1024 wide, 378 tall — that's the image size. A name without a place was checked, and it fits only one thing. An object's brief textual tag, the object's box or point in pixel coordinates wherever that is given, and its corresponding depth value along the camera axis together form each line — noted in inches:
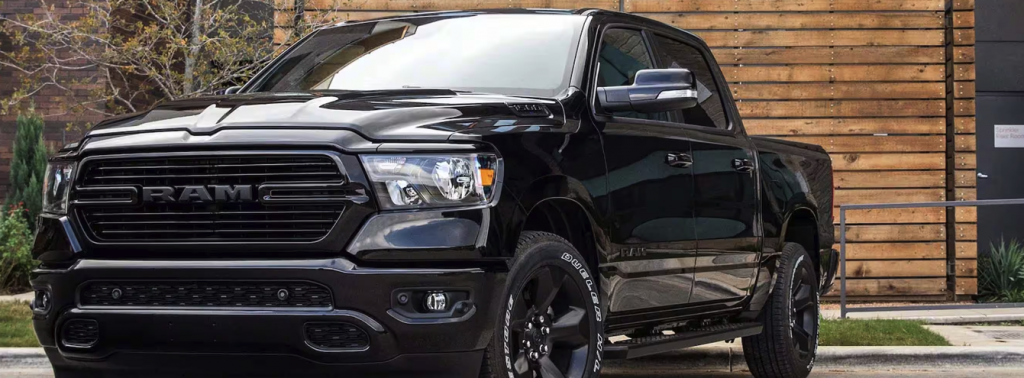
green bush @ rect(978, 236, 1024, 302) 546.9
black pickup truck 166.4
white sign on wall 645.3
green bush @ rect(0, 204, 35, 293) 507.2
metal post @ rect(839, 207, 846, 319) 446.3
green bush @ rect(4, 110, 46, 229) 570.3
